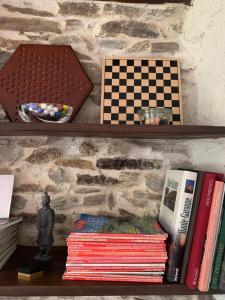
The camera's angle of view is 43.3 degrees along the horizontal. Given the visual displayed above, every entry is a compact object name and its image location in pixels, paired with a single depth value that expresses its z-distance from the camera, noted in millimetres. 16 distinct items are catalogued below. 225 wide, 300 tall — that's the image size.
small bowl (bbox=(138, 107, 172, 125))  970
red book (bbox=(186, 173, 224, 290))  910
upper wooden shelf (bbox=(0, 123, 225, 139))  893
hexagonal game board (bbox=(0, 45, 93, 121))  1147
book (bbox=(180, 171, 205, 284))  922
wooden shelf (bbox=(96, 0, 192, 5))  1245
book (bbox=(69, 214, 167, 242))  932
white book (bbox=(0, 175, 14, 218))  1140
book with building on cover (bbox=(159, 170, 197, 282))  930
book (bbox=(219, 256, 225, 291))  902
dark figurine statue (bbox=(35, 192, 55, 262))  1046
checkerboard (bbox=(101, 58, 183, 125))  1182
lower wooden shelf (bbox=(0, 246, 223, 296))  876
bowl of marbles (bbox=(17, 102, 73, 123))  947
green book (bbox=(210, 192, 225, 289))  902
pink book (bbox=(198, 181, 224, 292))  898
